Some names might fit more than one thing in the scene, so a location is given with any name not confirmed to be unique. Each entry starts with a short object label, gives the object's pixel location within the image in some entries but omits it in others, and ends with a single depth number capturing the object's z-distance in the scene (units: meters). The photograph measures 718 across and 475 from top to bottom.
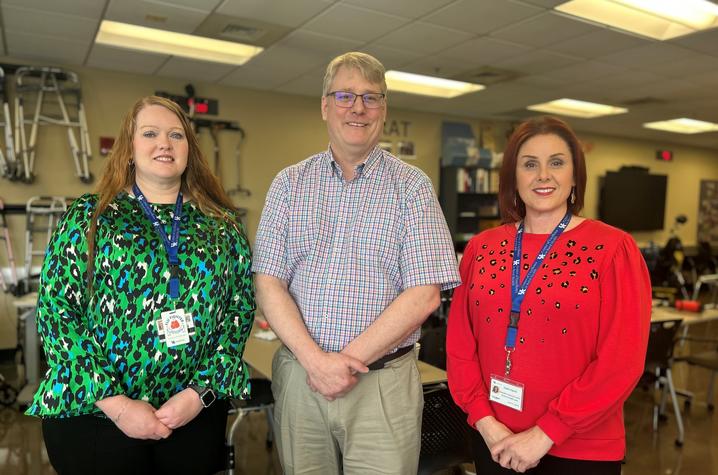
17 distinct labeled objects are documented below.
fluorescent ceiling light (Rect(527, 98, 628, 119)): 7.57
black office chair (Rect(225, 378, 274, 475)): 2.69
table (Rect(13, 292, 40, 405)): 4.29
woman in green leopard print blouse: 1.41
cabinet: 8.05
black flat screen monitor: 10.10
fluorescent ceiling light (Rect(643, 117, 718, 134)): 8.82
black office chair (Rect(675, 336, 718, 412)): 3.90
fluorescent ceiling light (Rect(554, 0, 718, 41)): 3.91
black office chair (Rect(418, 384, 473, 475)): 2.18
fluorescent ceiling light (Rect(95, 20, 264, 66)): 4.78
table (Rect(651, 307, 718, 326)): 3.83
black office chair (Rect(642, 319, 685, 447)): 3.54
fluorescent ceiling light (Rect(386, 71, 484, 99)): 6.23
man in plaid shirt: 1.48
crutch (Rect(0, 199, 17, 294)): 5.22
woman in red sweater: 1.39
